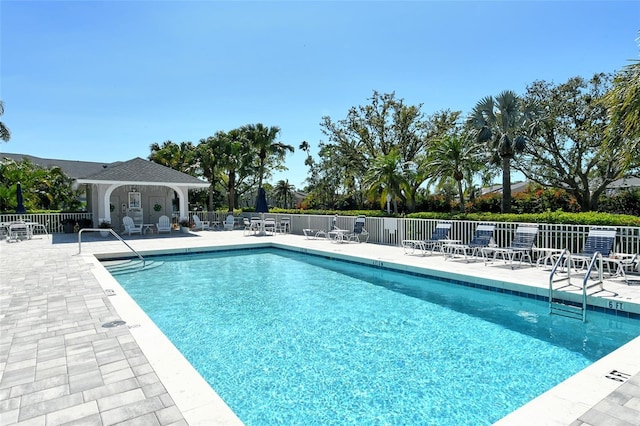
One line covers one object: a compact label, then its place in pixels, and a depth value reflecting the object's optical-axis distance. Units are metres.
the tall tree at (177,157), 28.97
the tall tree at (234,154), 27.31
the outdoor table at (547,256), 8.60
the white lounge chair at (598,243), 7.76
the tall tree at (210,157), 27.61
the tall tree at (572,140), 22.64
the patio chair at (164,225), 19.16
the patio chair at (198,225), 21.14
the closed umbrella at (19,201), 18.66
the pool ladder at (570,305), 6.20
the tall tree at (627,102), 7.16
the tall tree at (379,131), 27.88
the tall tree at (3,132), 20.22
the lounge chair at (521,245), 9.10
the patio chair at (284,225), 19.08
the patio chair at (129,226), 18.22
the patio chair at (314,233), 16.61
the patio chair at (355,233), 14.86
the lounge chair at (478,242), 10.16
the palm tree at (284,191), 46.59
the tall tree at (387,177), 17.58
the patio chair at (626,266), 7.41
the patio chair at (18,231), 15.92
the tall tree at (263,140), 27.94
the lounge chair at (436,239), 11.40
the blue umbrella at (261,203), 21.20
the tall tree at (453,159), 16.77
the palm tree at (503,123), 15.68
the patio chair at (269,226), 18.72
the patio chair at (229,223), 21.55
